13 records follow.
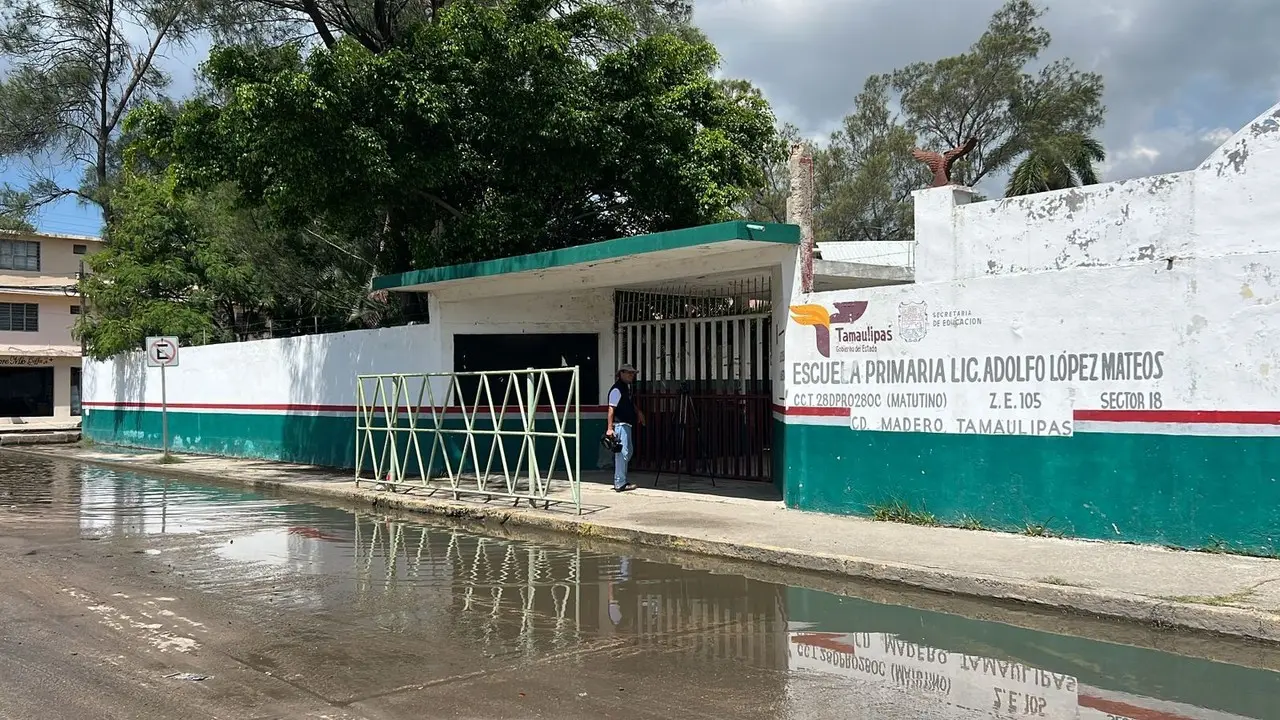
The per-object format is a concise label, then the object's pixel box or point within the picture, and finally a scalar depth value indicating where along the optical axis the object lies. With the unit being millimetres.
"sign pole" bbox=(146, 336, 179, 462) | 19031
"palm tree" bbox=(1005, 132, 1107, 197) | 27750
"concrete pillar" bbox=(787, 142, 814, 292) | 10984
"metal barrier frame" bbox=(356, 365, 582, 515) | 11320
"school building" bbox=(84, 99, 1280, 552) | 8016
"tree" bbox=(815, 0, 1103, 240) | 34719
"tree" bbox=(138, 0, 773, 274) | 13883
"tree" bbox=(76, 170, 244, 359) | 23953
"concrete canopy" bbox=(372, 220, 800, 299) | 10773
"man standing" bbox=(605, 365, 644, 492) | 13188
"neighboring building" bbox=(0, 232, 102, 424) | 44656
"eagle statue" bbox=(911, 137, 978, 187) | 12048
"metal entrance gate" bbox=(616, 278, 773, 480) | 13828
